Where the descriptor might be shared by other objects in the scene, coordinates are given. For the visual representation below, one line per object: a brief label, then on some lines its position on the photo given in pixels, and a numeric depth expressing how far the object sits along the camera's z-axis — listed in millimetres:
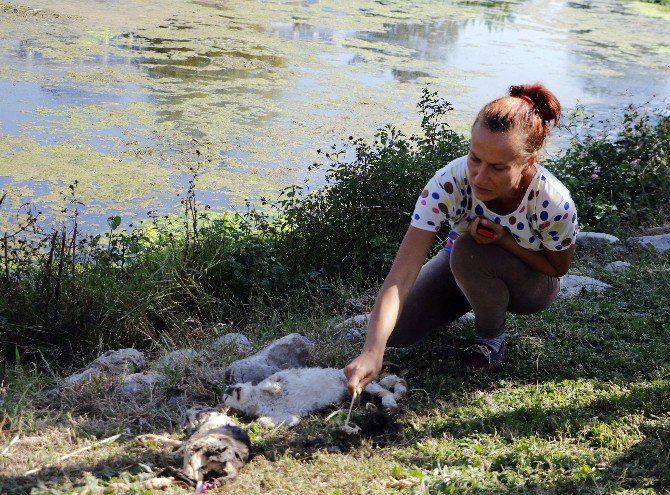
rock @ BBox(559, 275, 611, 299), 3941
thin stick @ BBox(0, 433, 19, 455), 2407
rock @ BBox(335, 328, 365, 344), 3438
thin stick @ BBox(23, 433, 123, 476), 2298
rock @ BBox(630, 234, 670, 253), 4823
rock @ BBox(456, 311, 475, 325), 3611
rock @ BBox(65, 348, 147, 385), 3246
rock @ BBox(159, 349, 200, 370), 3172
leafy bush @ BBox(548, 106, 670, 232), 5676
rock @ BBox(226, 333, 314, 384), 2998
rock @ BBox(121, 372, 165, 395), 3002
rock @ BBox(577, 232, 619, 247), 4988
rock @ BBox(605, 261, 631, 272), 4359
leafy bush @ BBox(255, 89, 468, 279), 4734
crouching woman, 2539
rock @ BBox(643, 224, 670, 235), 5297
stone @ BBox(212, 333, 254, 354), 3418
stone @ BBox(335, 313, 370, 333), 3584
